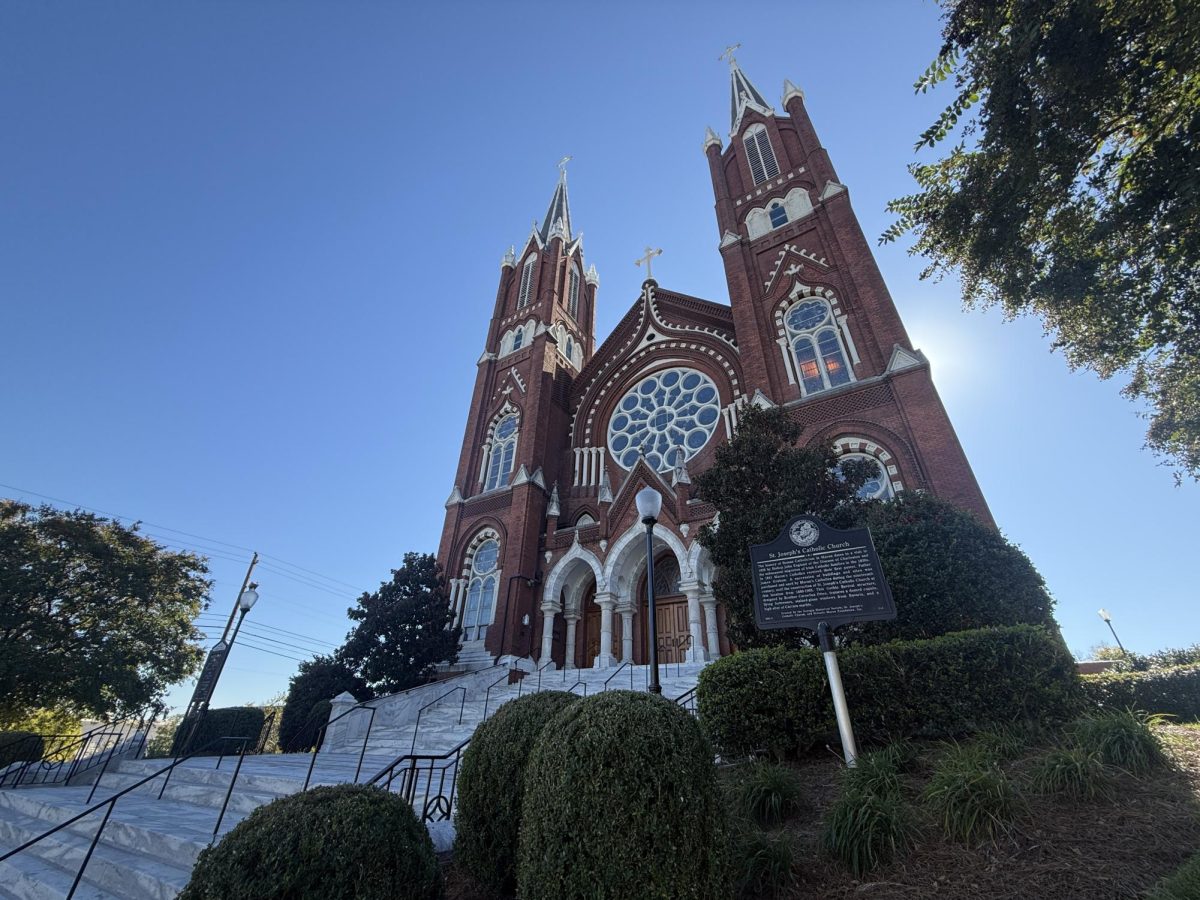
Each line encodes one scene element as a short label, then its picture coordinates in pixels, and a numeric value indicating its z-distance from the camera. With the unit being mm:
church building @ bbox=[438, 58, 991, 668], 15688
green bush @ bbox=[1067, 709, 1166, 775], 4562
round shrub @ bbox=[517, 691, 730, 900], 2979
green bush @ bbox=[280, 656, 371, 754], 15344
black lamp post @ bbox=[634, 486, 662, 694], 7643
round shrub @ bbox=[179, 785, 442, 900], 3039
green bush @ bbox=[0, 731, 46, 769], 12797
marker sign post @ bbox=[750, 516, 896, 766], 5887
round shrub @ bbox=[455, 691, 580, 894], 4043
